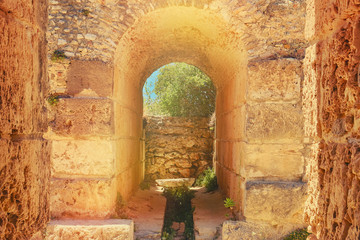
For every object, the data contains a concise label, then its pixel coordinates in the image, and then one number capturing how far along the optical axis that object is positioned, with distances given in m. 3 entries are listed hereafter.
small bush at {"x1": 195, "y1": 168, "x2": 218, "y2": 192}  6.93
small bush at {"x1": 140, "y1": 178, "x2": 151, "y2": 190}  6.84
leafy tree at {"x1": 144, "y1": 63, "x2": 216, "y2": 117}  10.54
